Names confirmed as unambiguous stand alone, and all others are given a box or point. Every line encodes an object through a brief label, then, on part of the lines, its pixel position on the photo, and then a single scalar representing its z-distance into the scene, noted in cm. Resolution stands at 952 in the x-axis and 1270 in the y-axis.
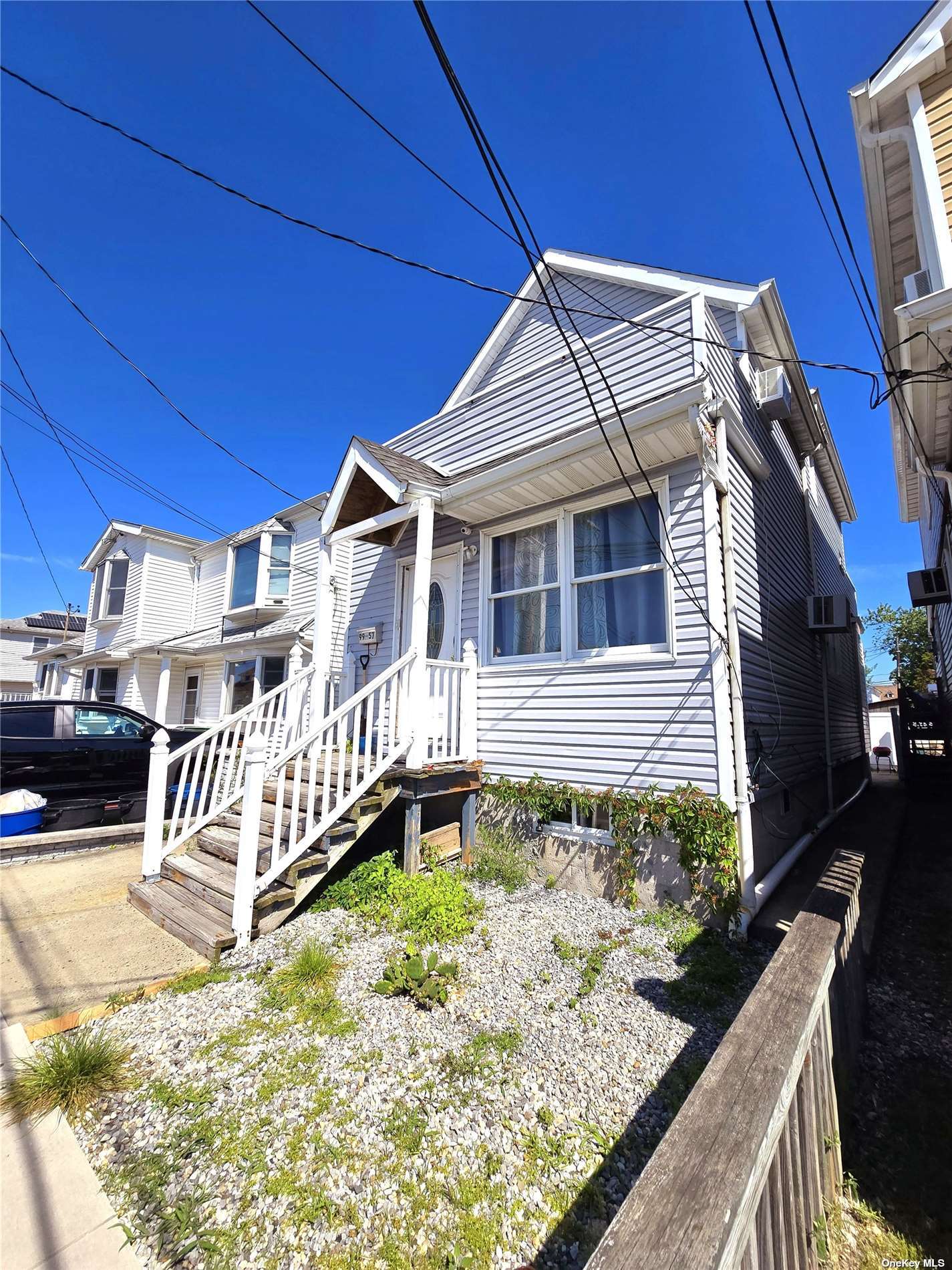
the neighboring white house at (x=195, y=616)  1480
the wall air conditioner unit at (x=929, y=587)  789
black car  677
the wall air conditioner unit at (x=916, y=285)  411
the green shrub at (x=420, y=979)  321
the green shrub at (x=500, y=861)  509
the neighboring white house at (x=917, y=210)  368
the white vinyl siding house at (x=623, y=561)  467
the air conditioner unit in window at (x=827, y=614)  785
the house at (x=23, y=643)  3123
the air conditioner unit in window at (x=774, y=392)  654
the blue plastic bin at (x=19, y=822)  603
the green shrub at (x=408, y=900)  409
